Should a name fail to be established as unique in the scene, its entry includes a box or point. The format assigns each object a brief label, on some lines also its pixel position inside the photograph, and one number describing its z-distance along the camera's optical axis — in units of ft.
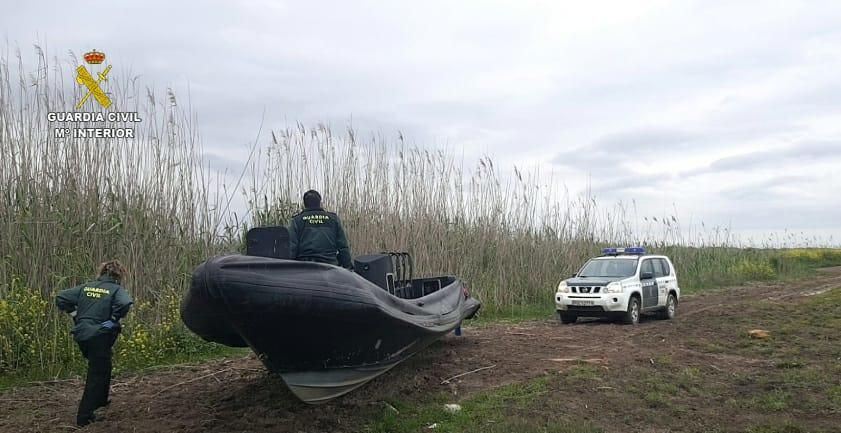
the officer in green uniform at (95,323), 18.31
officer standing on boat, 19.99
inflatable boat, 15.74
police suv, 38.14
